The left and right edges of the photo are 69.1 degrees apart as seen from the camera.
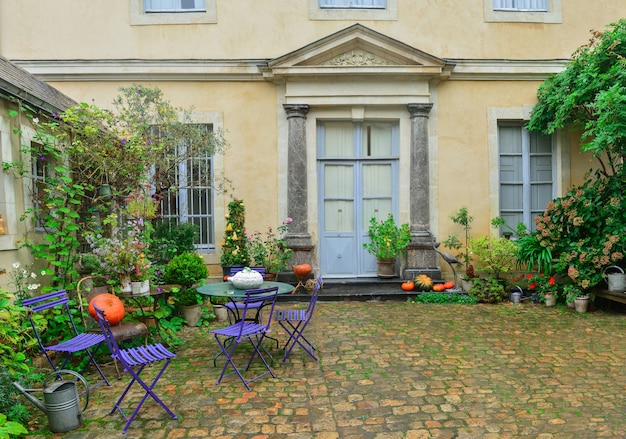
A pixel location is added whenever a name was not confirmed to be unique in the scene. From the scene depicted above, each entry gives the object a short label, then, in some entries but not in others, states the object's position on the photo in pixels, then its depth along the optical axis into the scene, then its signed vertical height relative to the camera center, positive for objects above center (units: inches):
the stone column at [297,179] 320.5 +17.4
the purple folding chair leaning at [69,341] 148.8 -45.6
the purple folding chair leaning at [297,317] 180.5 -46.1
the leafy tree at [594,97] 242.7 +62.6
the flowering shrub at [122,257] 194.4 -22.1
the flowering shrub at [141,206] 263.7 -0.1
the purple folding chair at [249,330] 156.5 -44.7
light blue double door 335.6 +11.0
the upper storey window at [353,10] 324.8 +138.7
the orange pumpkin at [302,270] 296.6 -44.0
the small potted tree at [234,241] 295.6 -24.1
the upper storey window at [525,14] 330.0 +135.3
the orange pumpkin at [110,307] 169.8 -38.1
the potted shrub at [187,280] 231.6 -39.1
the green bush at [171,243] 293.3 -24.4
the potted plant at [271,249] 306.2 -31.1
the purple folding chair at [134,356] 127.5 -44.4
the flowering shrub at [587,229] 265.6 -18.5
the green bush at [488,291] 289.3 -58.2
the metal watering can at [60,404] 122.7 -53.9
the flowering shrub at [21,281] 184.8 -31.2
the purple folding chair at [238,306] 179.1 -42.8
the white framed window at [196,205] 323.3 +0.3
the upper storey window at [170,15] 319.9 +134.4
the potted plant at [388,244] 316.8 -29.2
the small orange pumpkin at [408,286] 301.0 -55.9
